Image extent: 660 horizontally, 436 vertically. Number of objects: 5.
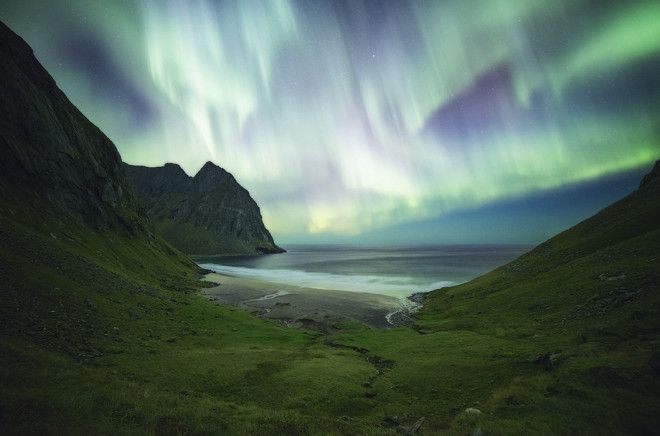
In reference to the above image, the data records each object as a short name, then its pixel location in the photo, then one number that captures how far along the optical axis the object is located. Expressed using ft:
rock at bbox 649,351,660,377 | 65.82
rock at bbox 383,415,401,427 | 73.80
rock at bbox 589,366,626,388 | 67.31
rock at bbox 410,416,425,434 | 67.31
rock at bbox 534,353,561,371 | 85.65
